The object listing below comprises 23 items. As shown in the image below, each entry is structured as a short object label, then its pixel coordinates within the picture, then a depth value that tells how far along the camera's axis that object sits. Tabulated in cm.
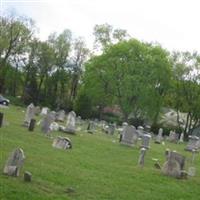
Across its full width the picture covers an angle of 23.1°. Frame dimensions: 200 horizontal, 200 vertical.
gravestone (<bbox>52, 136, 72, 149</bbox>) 1892
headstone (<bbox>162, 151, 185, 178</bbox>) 1602
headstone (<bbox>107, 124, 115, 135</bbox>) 3639
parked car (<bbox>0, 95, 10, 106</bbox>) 4829
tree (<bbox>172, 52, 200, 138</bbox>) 5969
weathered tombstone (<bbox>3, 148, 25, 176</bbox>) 1119
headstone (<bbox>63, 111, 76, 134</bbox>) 2738
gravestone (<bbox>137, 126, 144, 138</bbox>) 3557
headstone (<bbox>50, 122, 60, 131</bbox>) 2620
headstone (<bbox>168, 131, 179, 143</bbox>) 4481
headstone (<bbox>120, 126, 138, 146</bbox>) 2680
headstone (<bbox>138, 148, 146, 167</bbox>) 1764
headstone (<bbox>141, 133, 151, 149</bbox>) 2555
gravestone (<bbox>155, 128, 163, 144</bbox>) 3666
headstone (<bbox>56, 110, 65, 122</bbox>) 4001
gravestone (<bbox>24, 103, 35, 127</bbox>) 2726
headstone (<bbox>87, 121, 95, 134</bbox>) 3696
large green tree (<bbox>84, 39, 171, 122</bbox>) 5606
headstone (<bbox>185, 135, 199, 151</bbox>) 3396
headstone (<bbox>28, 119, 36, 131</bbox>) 2356
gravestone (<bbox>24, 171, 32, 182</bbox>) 1098
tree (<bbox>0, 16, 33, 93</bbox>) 6475
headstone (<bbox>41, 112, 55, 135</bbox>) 2342
